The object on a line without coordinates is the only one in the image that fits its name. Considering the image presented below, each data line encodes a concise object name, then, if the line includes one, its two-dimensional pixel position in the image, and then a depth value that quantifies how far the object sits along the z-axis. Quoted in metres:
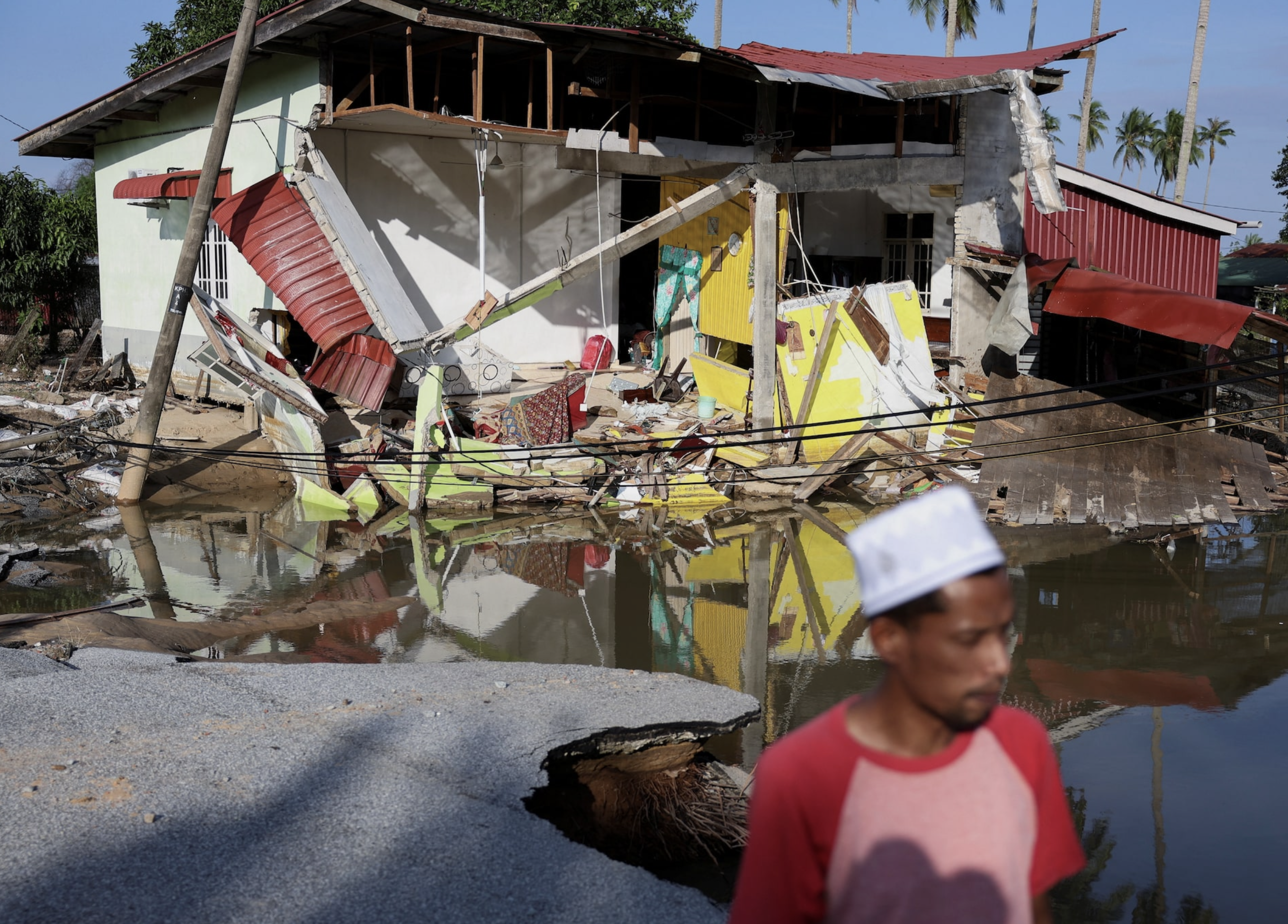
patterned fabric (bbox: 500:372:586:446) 13.30
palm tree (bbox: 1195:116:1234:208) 63.69
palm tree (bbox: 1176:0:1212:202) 24.52
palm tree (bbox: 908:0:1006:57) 41.88
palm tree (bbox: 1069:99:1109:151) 55.44
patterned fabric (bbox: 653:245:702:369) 16.75
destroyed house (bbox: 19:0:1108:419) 12.99
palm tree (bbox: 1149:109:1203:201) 57.78
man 1.63
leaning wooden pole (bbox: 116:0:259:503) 11.33
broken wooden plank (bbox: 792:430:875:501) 12.54
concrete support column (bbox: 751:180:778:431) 13.70
